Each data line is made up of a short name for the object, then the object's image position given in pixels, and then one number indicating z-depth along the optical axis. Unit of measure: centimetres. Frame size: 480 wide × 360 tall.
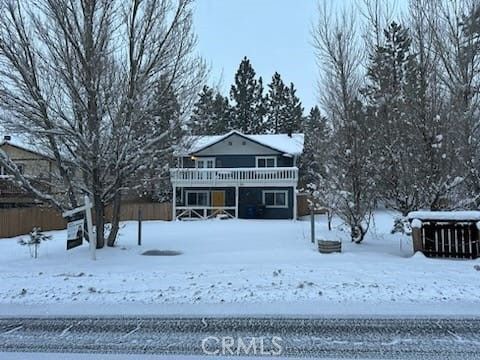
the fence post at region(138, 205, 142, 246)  1276
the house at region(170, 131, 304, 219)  2786
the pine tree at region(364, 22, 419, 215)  1134
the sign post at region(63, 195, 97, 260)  1010
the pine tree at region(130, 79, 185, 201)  1154
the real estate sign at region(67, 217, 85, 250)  1087
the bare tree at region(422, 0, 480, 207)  1102
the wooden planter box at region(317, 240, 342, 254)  1016
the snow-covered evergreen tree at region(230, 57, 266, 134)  4841
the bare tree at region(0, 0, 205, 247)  1047
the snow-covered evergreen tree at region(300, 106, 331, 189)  1292
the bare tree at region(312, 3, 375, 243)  1192
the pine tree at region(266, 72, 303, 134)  4881
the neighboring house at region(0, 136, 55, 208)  1170
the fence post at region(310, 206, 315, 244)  1237
